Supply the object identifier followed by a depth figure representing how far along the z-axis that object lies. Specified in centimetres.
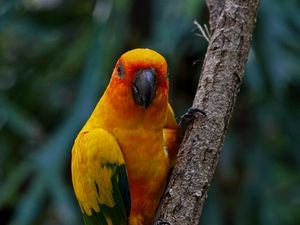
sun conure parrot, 566
